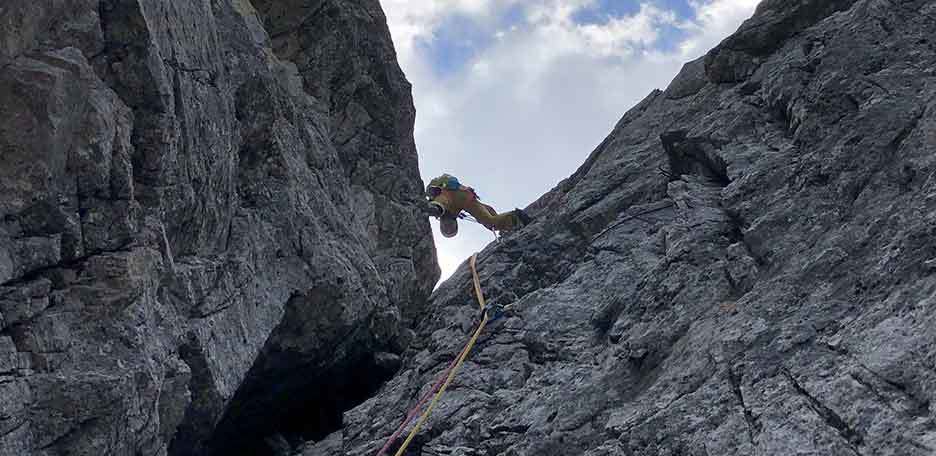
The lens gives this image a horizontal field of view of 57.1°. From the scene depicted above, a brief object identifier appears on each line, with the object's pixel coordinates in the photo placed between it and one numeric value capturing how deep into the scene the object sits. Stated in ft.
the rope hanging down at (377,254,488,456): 31.35
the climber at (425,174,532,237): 52.31
